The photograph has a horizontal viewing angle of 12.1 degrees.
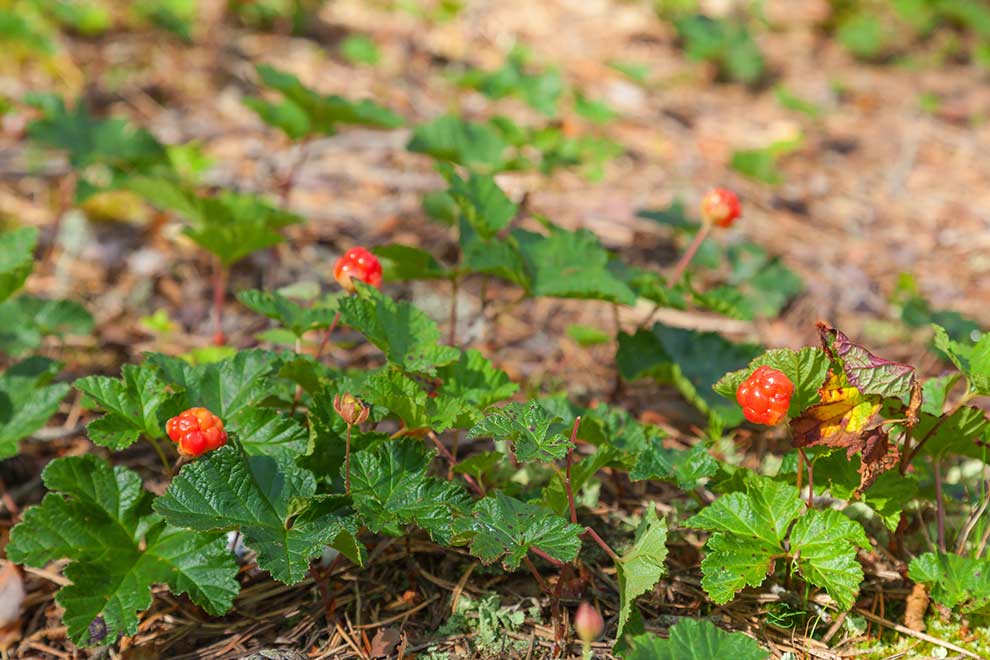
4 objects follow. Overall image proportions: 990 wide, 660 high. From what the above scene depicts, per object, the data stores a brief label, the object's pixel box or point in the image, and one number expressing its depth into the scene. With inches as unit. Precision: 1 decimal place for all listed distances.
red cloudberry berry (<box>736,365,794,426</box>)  55.4
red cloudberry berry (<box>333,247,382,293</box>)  57.8
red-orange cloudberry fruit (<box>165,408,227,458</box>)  56.1
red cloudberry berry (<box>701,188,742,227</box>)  60.4
